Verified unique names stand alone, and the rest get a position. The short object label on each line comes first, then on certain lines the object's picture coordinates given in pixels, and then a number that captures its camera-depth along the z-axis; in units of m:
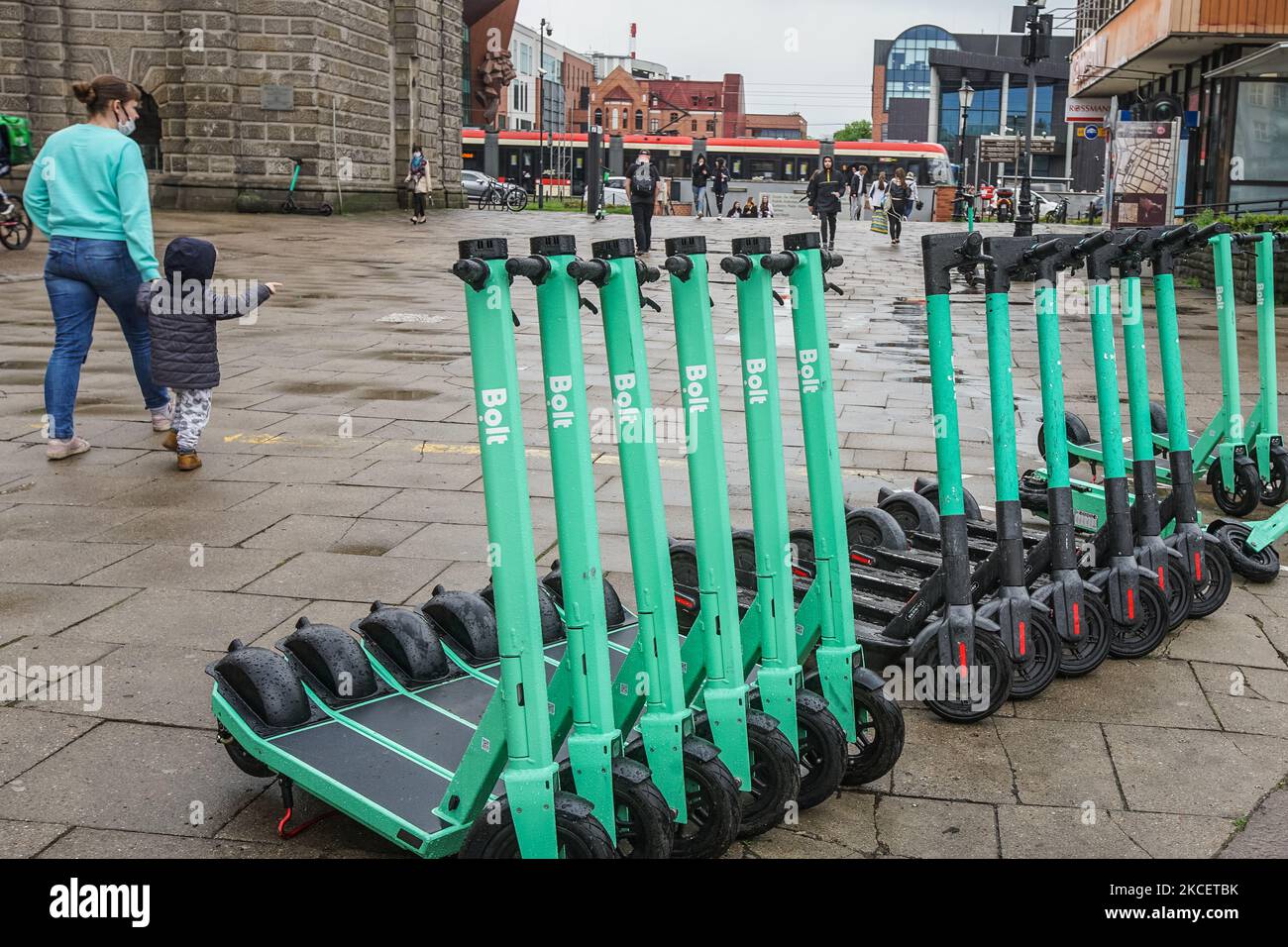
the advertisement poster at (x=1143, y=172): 24.08
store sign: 39.78
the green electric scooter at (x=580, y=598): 2.74
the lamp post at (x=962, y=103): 39.28
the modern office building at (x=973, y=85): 89.69
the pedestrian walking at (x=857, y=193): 51.44
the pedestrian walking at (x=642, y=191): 22.69
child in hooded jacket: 6.62
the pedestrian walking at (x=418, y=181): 31.72
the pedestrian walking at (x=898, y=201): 31.23
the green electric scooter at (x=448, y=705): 2.68
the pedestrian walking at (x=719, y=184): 44.72
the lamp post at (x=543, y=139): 48.78
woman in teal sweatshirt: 6.74
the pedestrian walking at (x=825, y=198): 28.03
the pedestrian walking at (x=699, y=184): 37.28
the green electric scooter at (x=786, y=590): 3.22
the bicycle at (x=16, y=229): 20.34
